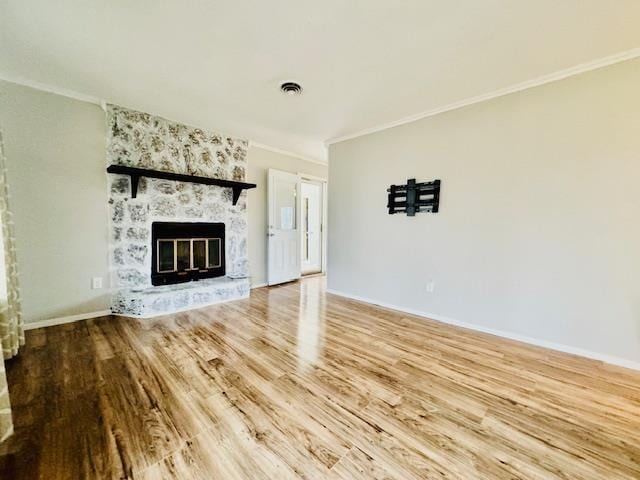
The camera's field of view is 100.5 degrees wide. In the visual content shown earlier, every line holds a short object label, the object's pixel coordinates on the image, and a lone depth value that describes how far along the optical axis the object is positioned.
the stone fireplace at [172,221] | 3.16
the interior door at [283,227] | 4.67
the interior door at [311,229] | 6.32
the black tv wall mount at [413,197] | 3.14
